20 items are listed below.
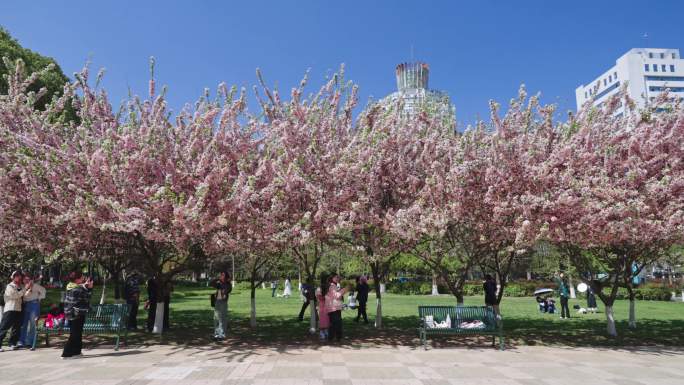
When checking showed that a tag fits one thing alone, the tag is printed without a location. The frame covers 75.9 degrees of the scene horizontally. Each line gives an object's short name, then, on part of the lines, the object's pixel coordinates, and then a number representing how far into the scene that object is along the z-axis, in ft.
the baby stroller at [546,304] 67.46
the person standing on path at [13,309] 34.01
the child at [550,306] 67.36
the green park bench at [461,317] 35.91
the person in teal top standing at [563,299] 60.44
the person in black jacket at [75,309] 31.01
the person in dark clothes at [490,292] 41.37
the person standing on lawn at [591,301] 66.67
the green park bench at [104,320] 35.16
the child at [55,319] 34.94
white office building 330.13
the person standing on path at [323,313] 38.81
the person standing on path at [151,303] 44.80
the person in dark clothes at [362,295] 52.95
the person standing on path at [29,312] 35.17
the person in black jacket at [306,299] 51.83
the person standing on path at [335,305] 37.83
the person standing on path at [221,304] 37.96
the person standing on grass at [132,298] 45.98
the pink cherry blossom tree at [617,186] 34.86
